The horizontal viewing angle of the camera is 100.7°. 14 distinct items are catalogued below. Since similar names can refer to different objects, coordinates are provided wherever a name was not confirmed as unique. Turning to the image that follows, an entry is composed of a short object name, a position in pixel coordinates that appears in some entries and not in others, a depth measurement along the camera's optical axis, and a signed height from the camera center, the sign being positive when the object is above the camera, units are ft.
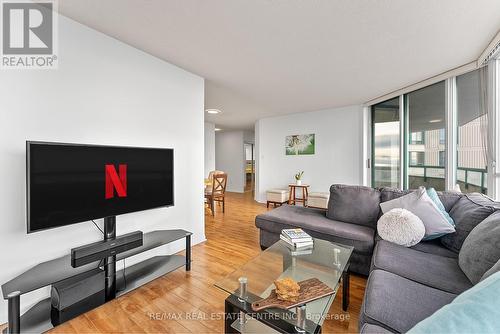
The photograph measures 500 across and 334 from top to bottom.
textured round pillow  5.79 -1.78
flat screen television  4.59 -0.40
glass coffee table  3.45 -2.50
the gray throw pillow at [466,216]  5.21 -1.34
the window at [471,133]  8.00 +1.29
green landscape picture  16.82 +1.79
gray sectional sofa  3.34 -2.26
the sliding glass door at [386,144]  12.59 +1.39
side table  16.34 -2.25
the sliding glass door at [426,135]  9.77 +1.52
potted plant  16.64 -0.99
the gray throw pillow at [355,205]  7.67 -1.51
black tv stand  4.07 -2.82
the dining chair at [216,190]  14.32 -1.73
